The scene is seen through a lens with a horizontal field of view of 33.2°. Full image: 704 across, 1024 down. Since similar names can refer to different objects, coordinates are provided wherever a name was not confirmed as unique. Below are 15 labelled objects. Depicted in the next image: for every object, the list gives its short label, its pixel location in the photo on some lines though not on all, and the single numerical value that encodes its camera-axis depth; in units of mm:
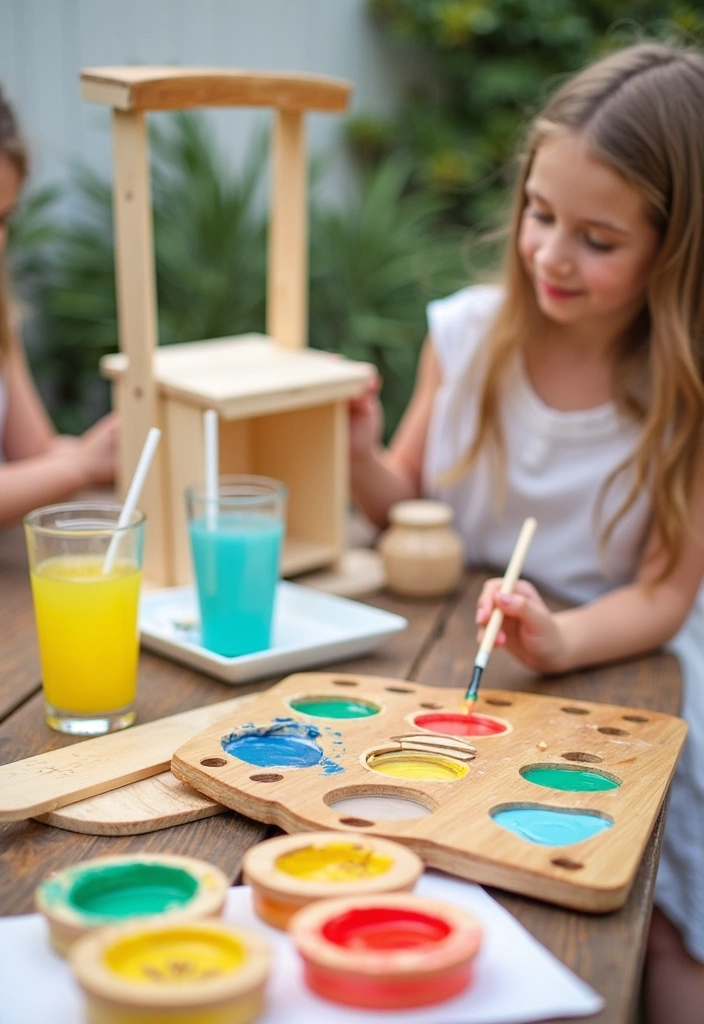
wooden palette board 818
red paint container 668
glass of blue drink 1266
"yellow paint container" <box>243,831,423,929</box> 751
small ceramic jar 1539
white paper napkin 675
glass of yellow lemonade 1090
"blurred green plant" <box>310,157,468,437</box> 3736
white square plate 1237
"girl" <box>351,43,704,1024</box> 1467
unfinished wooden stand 1421
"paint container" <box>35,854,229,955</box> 719
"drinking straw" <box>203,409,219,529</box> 1306
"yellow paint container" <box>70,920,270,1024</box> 628
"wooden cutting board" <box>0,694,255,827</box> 918
